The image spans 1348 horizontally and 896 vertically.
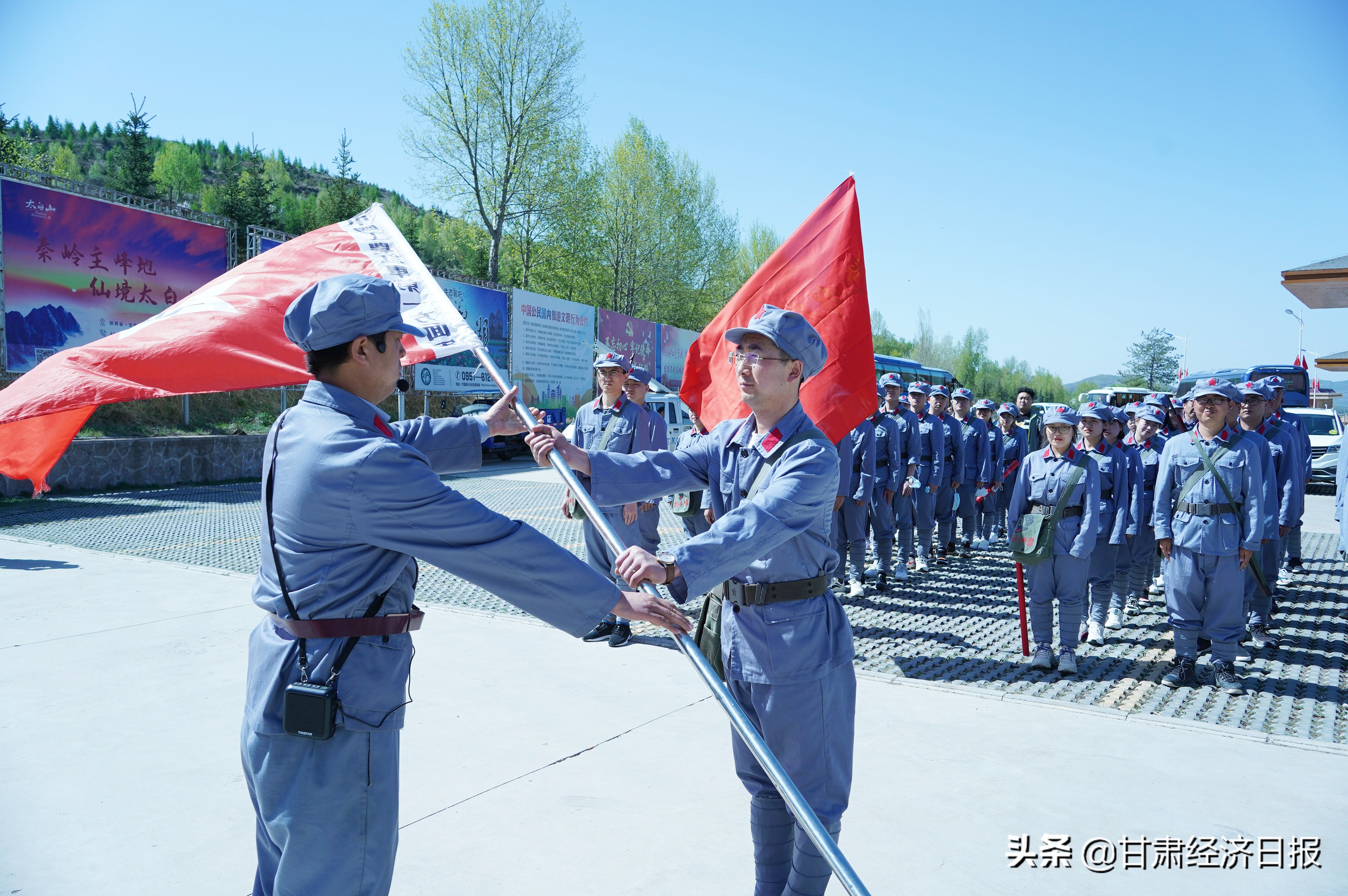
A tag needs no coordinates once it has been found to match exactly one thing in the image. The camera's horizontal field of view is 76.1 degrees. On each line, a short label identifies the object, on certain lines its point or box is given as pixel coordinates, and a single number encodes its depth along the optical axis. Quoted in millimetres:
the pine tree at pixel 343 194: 31719
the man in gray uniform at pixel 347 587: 1993
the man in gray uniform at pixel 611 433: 6660
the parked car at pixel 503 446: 22984
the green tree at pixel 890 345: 87125
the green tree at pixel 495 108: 30609
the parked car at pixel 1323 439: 20125
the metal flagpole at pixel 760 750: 2107
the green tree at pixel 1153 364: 77812
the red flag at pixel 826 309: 4633
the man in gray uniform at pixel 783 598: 2578
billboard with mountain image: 13961
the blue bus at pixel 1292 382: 22953
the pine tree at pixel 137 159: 29609
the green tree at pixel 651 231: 40719
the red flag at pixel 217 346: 2381
